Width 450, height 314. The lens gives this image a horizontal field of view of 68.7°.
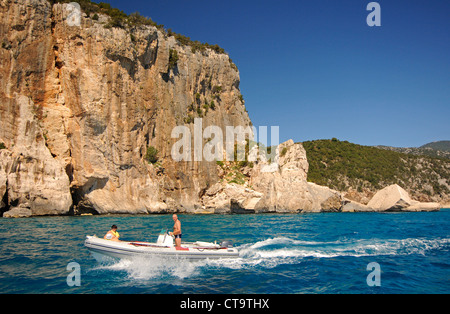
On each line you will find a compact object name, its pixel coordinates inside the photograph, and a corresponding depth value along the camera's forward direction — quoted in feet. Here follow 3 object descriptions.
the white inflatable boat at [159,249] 38.75
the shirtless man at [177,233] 41.70
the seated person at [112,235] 41.04
